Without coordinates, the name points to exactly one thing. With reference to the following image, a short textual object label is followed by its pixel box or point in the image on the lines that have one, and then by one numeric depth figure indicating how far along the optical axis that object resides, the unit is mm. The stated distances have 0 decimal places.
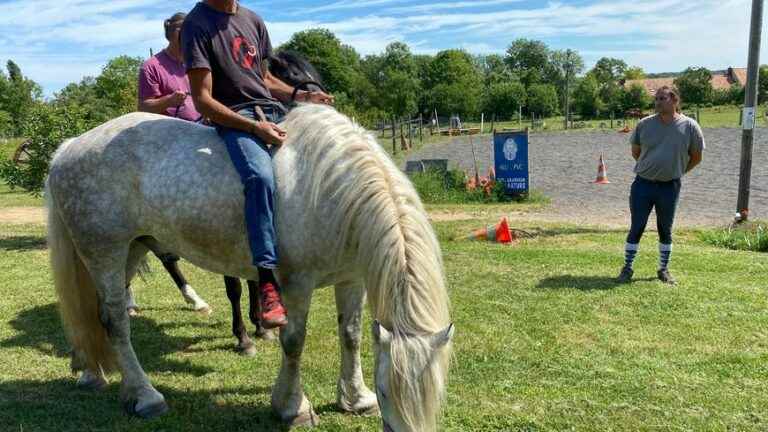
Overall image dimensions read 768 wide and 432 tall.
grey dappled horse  2539
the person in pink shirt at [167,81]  4438
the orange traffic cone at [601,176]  15473
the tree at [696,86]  63938
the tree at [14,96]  49803
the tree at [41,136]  8734
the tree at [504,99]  63844
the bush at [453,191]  12852
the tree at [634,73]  106938
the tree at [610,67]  90375
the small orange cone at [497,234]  8406
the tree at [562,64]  93250
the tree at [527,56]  100188
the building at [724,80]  81875
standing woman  5941
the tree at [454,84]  57531
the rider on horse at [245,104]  3004
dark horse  4160
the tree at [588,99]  64438
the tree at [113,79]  46281
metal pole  9148
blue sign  12547
